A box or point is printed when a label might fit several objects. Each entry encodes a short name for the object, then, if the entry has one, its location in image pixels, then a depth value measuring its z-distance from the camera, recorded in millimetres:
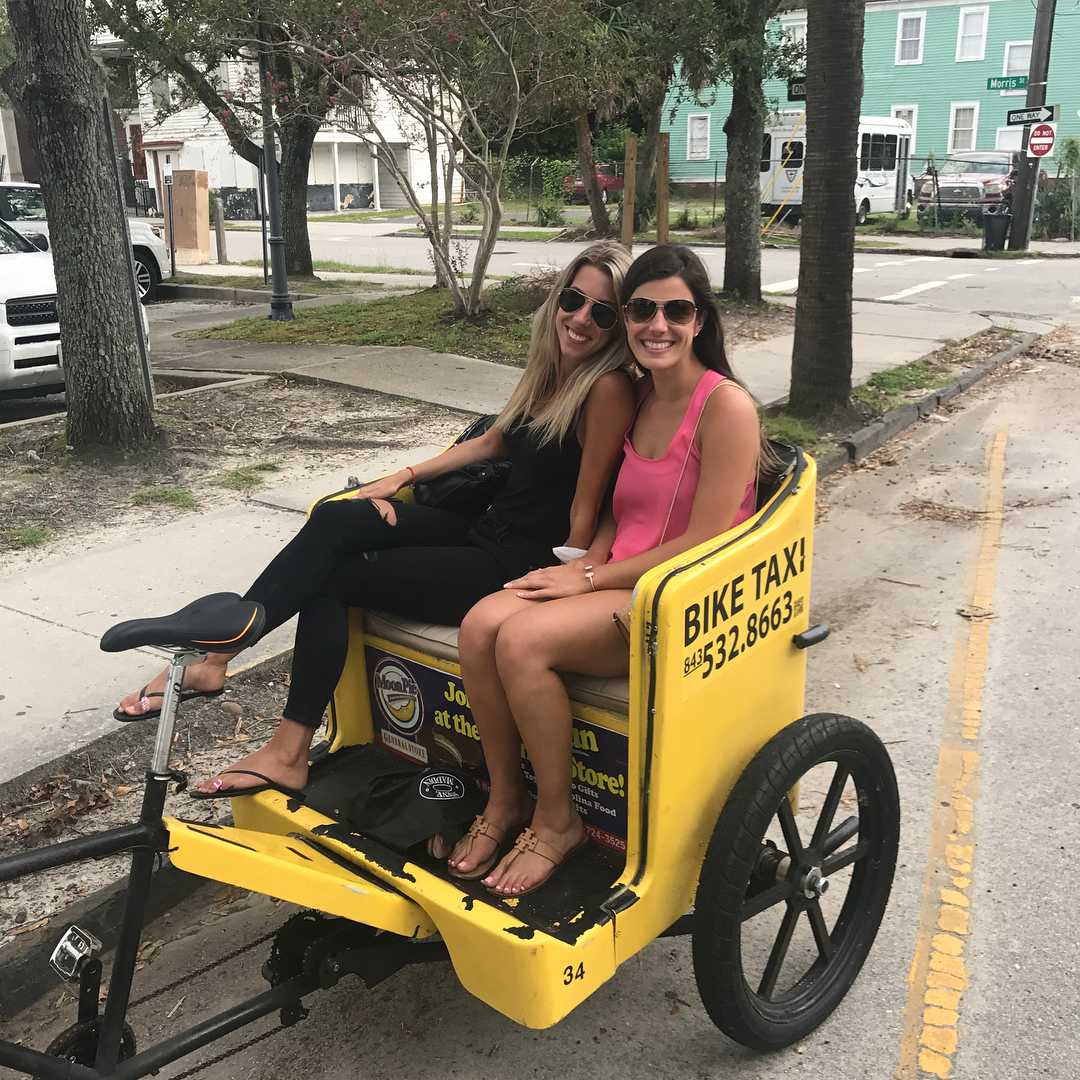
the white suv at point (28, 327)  8203
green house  35000
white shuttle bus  28766
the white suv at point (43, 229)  11984
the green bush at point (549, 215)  31375
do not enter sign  22078
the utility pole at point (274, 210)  12578
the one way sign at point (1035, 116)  22000
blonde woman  2807
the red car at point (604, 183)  30281
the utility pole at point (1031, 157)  21859
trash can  23422
